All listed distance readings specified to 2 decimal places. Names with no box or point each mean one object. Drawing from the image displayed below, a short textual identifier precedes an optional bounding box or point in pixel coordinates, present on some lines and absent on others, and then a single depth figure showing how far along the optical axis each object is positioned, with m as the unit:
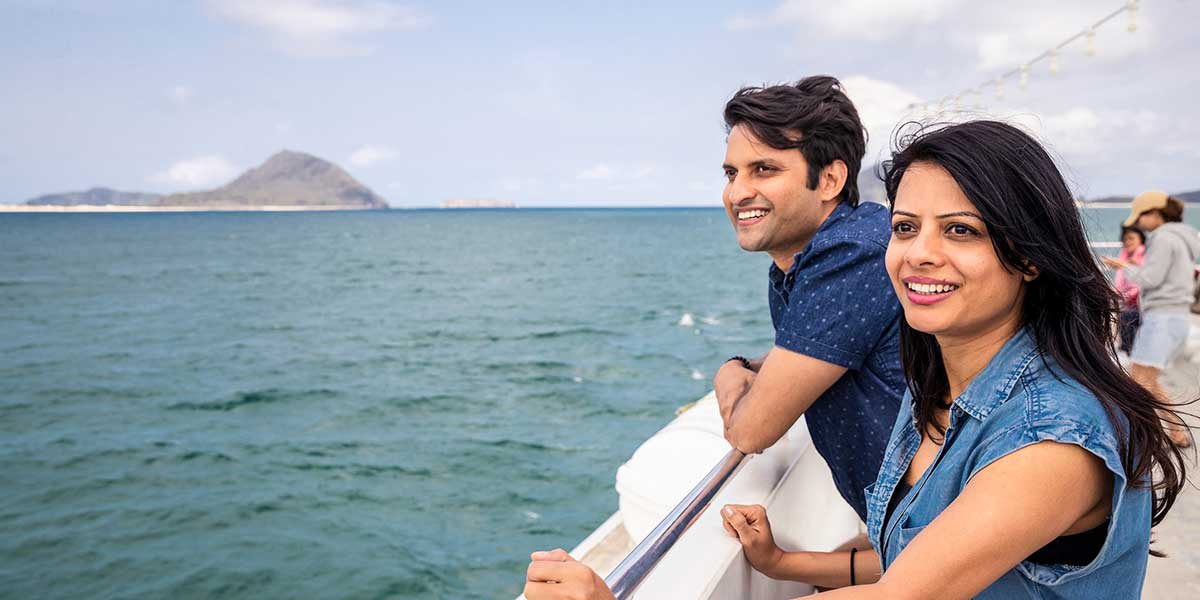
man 1.74
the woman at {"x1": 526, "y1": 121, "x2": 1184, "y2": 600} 0.99
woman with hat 4.87
